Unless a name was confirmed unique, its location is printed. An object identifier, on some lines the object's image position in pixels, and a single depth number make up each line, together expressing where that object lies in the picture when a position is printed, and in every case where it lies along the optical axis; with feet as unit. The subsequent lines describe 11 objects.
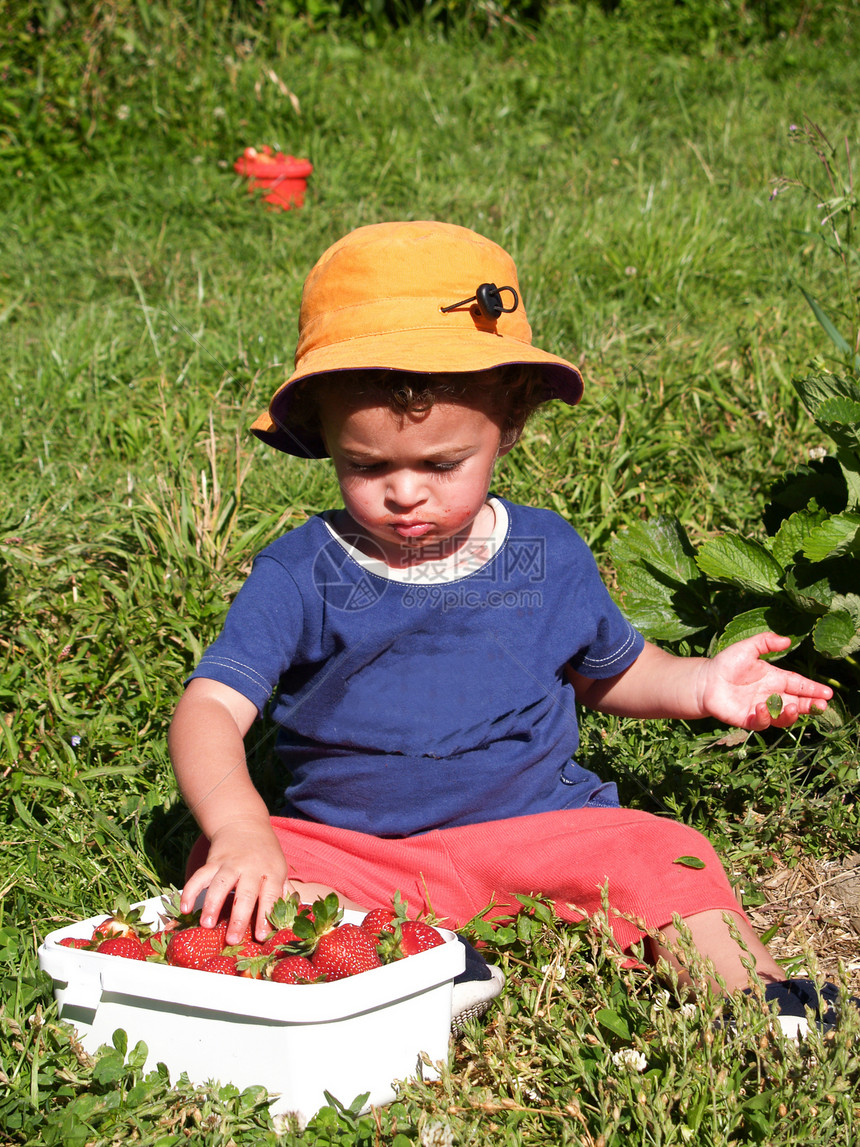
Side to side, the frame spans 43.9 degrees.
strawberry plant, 6.95
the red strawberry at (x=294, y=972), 4.93
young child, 6.09
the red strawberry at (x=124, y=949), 5.28
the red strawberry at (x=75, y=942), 5.40
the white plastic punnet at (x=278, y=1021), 4.75
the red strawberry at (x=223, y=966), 5.00
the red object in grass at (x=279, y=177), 16.60
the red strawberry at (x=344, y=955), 4.97
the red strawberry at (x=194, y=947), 5.08
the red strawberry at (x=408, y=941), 5.04
